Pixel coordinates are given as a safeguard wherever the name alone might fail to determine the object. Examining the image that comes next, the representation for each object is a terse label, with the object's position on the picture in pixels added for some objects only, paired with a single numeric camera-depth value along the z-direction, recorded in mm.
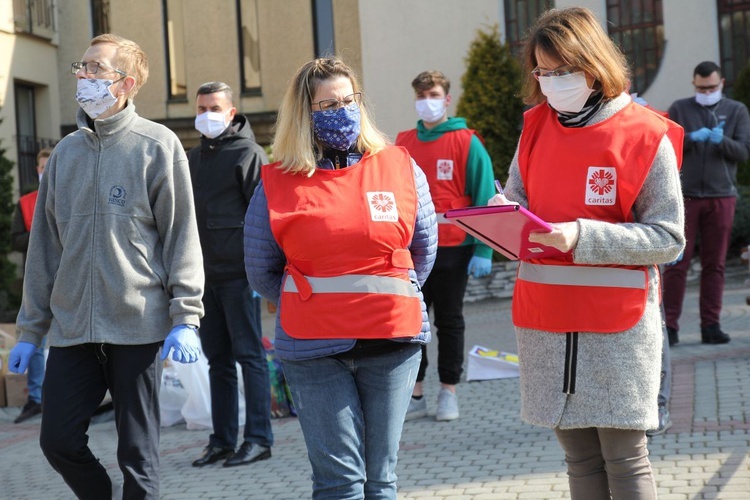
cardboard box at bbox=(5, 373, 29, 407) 9297
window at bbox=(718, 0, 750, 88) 15578
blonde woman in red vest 3562
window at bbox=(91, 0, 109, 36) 20688
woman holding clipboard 3314
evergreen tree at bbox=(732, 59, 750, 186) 14570
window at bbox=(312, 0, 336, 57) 19422
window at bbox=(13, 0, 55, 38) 19375
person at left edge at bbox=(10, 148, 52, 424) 8820
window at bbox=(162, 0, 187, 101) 20203
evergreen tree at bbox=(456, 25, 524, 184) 15719
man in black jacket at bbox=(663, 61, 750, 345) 8516
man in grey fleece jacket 4027
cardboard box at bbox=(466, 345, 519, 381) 8547
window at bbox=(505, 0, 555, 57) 16578
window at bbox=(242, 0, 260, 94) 19781
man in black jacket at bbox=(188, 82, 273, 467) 6266
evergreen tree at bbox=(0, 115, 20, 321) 16938
